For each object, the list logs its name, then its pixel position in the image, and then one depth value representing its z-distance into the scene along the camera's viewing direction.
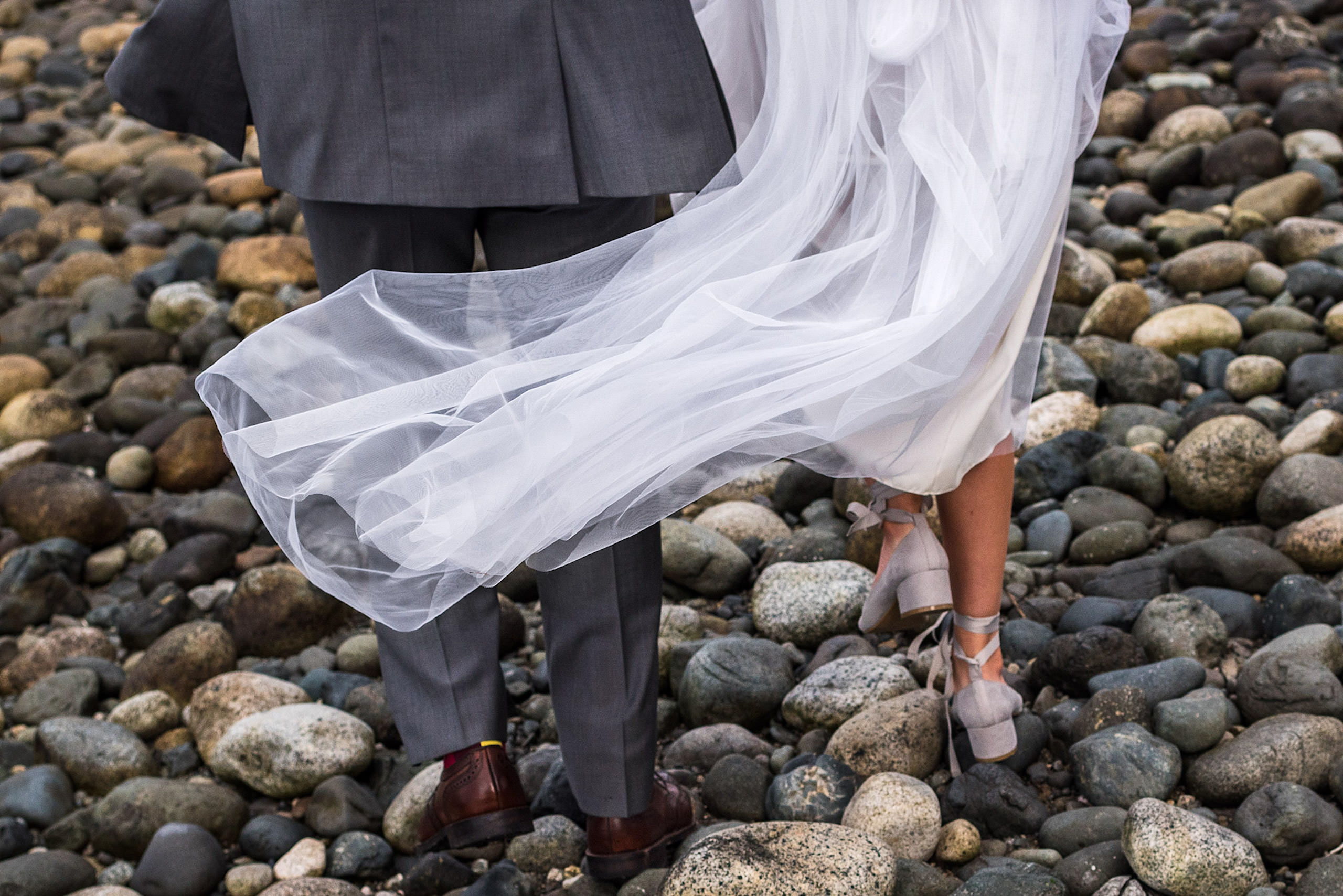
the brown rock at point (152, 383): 4.92
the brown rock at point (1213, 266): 4.30
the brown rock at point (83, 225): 6.34
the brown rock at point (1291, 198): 4.64
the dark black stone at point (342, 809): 2.59
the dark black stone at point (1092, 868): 2.05
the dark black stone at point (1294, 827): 2.05
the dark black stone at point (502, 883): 2.27
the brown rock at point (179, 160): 6.90
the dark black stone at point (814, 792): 2.33
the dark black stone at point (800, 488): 3.61
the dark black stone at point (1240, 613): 2.72
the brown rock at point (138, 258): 5.97
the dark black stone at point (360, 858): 2.47
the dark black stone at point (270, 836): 2.59
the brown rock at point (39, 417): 4.68
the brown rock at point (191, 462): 4.36
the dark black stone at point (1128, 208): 4.97
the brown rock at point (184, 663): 3.21
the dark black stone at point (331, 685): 3.05
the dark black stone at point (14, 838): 2.64
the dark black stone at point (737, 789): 2.41
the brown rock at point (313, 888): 2.31
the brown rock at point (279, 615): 3.34
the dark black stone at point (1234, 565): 2.82
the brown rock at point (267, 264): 5.50
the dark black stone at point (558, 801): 2.50
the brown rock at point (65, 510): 4.05
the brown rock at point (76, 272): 5.89
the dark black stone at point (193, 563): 3.76
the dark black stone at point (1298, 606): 2.62
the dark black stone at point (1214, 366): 3.76
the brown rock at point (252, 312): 5.16
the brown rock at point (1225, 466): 3.14
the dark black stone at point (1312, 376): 3.53
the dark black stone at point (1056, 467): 3.38
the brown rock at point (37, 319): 5.52
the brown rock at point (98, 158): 7.18
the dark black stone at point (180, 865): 2.46
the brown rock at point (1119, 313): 4.12
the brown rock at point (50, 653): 3.38
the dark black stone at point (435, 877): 2.37
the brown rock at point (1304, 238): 4.30
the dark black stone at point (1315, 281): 3.99
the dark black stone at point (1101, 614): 2.74
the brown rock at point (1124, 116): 5.73
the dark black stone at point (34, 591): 3.68
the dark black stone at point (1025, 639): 2.73
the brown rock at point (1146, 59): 6.16
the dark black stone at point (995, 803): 2.27
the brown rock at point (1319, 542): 2.82
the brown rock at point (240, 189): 6.45
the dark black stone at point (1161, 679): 2.48
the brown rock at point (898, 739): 2.41
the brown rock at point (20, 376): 4.99
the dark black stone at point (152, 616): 3.50
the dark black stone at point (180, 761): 2.92
